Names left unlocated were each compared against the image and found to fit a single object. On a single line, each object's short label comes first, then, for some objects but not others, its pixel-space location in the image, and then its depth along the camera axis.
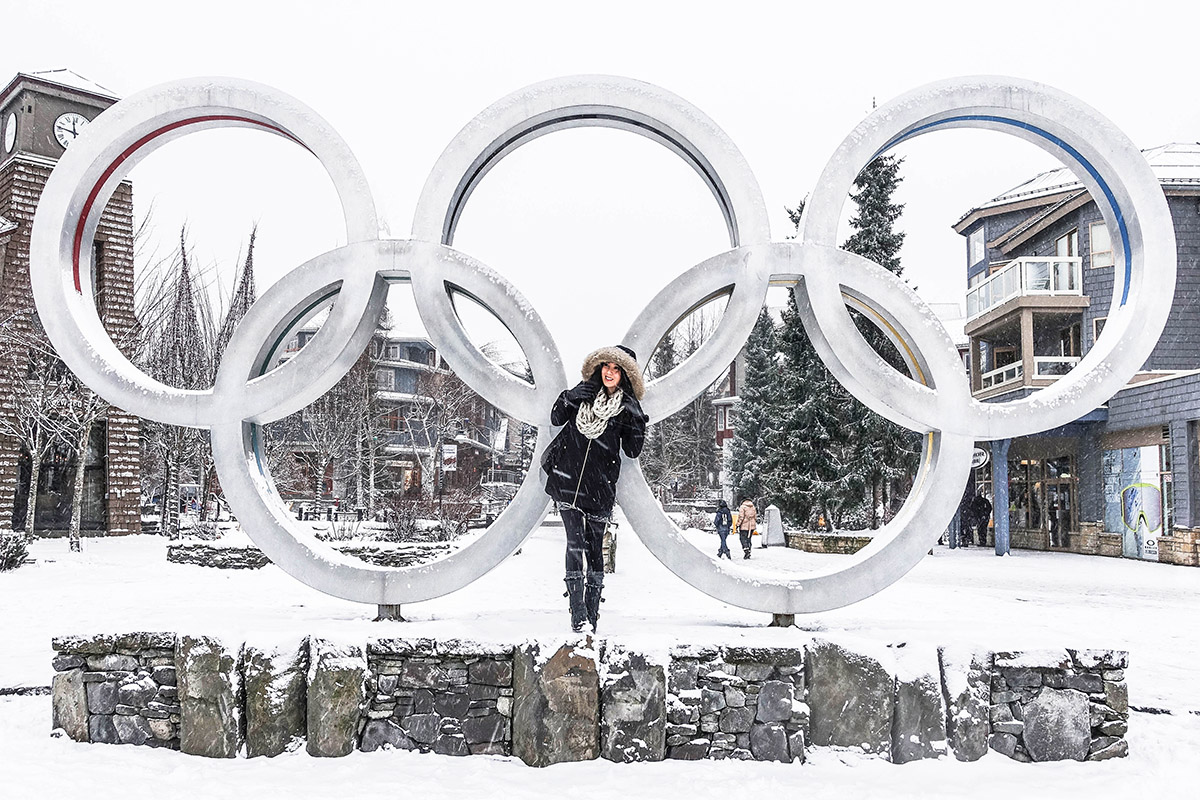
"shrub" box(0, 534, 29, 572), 14.13
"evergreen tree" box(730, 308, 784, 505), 29.48
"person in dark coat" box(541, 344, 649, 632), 5.50
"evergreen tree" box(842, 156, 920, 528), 22.48
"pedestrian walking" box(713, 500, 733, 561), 18.10
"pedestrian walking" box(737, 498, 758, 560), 18.08
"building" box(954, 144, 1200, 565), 18.45
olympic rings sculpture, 5.84
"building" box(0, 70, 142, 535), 20.31
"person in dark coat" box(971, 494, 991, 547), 23.22
